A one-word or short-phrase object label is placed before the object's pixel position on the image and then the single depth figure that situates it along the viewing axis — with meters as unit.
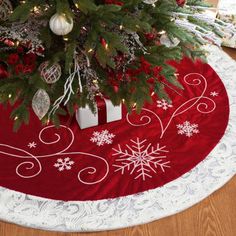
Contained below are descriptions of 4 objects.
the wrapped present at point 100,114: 2.19
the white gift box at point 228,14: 2.63
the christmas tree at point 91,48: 1.66
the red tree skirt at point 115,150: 2.03
